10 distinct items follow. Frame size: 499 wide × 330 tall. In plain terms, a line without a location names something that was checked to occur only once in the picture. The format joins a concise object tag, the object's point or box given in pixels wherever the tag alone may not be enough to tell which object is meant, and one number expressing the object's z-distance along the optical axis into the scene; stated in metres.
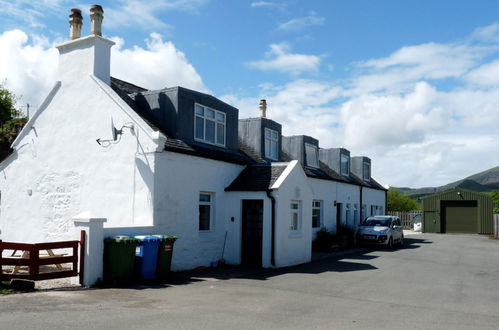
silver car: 26.14
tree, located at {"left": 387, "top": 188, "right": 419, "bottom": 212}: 55.22
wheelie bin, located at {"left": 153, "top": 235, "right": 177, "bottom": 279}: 13.24
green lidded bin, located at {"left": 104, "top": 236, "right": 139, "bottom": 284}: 12.09
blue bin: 12.73
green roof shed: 41.34
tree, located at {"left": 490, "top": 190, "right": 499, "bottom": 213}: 36.72
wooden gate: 11.06
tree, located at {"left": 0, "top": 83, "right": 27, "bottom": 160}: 33.62
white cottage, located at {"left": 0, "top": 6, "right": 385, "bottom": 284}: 14.84
